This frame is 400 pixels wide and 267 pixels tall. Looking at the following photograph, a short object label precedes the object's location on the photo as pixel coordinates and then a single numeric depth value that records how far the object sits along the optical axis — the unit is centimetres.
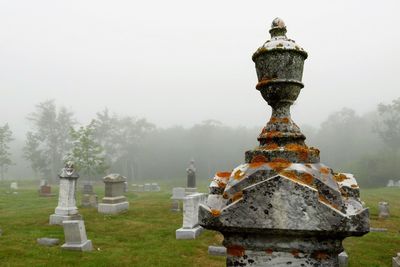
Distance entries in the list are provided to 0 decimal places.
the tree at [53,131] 6041
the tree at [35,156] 5331
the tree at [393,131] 4953
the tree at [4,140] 5344
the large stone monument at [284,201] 192
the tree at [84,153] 3894
